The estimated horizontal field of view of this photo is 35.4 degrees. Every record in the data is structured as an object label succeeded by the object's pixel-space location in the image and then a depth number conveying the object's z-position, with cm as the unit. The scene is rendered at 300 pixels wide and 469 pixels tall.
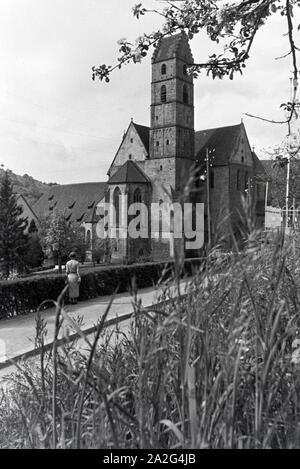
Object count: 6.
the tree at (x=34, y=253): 5300
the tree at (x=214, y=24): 522
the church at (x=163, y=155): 4534
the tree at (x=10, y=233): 5175
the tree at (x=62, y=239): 4916
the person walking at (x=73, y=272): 1311
